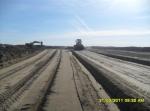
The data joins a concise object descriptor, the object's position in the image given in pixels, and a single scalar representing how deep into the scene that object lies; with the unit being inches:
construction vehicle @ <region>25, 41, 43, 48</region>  1167.9
